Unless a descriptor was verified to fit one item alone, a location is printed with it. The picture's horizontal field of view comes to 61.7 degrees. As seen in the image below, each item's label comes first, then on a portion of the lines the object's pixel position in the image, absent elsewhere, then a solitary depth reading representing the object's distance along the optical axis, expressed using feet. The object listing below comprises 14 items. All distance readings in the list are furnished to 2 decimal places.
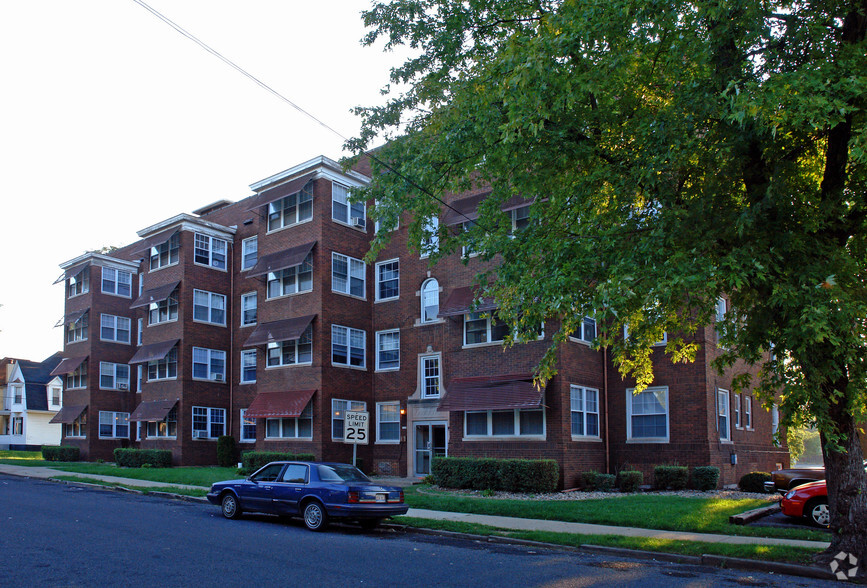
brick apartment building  76.59
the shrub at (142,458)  107.76
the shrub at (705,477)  72.33
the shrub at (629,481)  71.41
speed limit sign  57.36
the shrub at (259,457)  88.74
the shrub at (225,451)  106.52
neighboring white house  219.82
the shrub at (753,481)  73.10
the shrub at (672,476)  72.54
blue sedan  45.78
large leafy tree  32.65
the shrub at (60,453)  132.26
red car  48.62
